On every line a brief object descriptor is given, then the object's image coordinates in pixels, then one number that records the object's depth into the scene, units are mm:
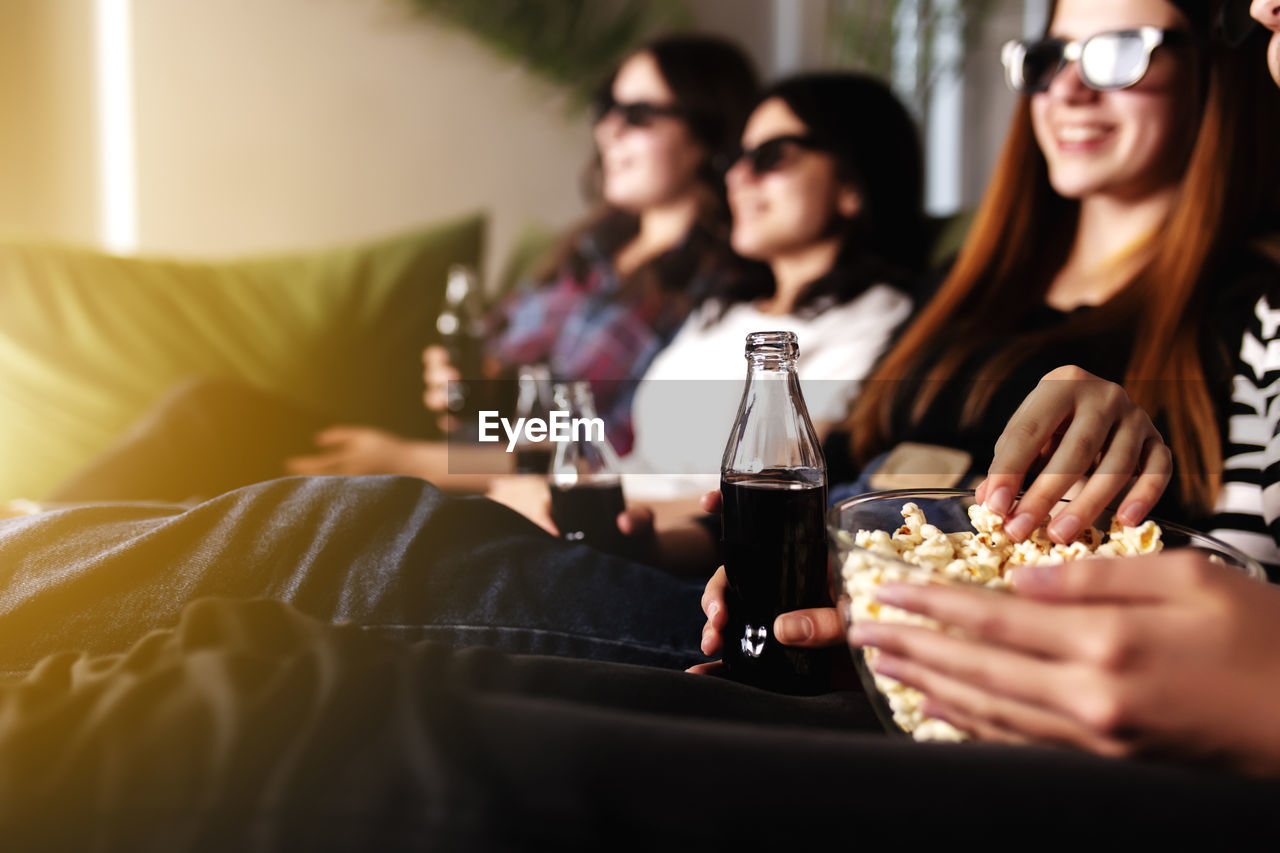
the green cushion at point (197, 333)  1292
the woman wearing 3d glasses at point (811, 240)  1223
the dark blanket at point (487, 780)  333
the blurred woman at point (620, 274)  1345
